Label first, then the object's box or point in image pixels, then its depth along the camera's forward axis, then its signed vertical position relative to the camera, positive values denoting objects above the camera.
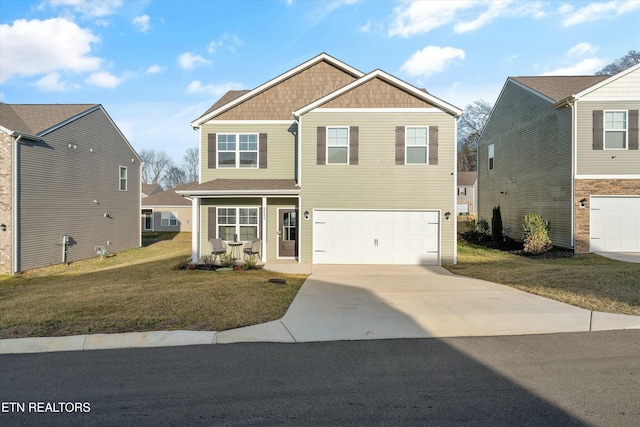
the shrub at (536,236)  15.38 -1.15
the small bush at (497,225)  19.75 -0.95
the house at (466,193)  53.06 +2.06
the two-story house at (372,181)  13.07 +0.90
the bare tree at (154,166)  75.38 +8.15
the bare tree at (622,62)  39.25 +15.47
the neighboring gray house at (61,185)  14.14 +0.90
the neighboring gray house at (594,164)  14.46 +1.72
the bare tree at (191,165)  76.94 +8.43
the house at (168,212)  34.97 -0.56
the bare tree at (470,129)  50.16 +10.84
